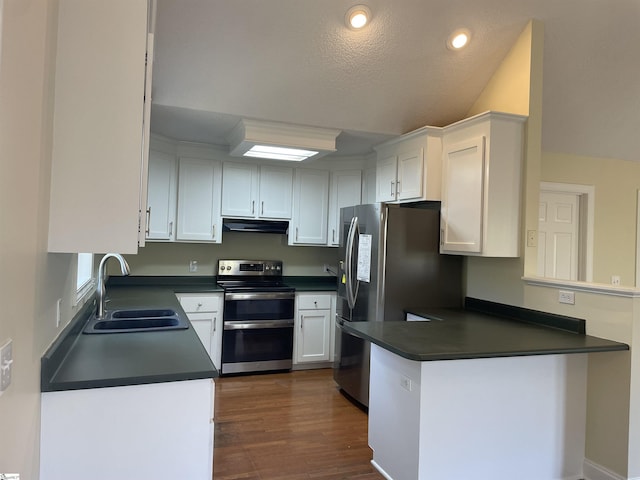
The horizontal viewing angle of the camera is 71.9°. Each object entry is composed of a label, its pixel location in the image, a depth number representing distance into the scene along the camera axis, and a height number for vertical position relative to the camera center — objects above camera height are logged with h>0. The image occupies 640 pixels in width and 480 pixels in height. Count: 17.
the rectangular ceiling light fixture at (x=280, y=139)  3.53 +0.86
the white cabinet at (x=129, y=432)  1.54 -0.71
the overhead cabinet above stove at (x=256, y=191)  4.49 +0.54
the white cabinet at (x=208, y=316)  4.13 -0.72
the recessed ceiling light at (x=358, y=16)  2.76 +1.46
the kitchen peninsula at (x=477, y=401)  2.17 -0.80
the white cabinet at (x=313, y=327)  4.54 -0.87
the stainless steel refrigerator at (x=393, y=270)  3.39 -0.18
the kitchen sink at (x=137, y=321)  2.44 -0.50
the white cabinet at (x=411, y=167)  3.47 +0.67
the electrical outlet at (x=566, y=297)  2.65 -0.27
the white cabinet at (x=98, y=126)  1.57 +0.40
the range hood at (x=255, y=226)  4.50 +0.17
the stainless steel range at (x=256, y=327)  4.26 -0.83
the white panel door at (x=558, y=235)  4.06 +0.17
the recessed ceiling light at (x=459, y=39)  3.05 +1.47
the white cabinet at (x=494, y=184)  2.99 +0.46
